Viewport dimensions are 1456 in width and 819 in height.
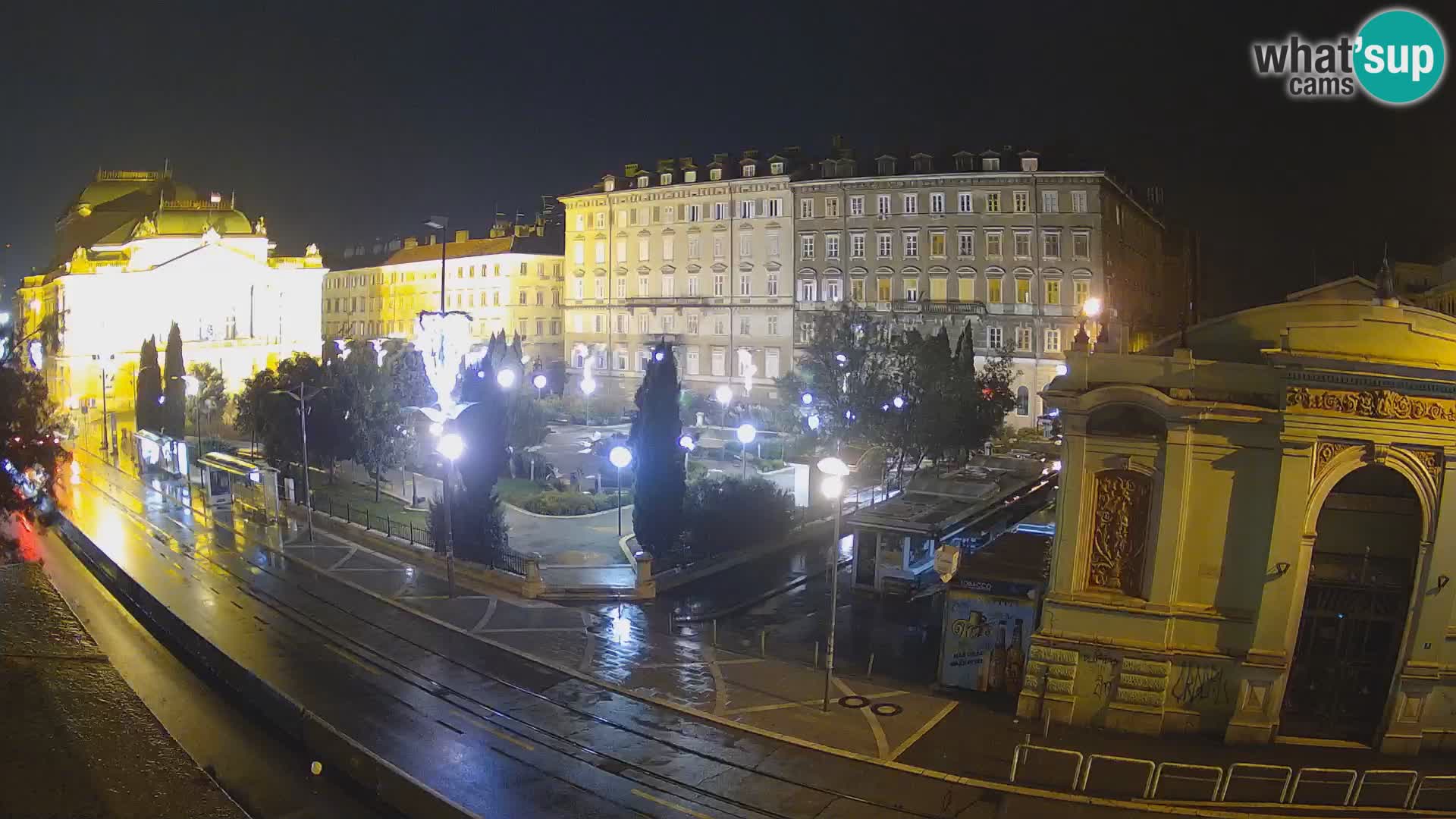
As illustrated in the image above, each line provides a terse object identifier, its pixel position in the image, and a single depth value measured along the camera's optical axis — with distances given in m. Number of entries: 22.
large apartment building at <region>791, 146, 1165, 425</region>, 55.50
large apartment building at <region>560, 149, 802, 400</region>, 64.62
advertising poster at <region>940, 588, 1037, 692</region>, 18.73
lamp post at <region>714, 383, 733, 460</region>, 52.53
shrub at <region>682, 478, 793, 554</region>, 30.77
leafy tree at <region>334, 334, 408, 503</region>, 40.59
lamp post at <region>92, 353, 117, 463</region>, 55.20
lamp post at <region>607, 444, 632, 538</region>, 30.78
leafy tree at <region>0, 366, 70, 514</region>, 22.41
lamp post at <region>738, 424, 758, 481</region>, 38.12
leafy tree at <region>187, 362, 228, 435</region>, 61.32
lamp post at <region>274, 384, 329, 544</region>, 34.69
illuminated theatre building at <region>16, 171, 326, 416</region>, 75.19
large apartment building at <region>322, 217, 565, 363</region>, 80.50
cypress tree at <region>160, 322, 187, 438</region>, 53.88
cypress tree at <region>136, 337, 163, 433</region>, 54.62
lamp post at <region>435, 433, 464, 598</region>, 25.81
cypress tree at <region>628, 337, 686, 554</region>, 29.89
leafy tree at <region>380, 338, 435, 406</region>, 43.06
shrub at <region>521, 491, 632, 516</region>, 36.53
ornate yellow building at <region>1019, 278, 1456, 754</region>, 15.73
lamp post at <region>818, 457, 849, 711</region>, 17.56
